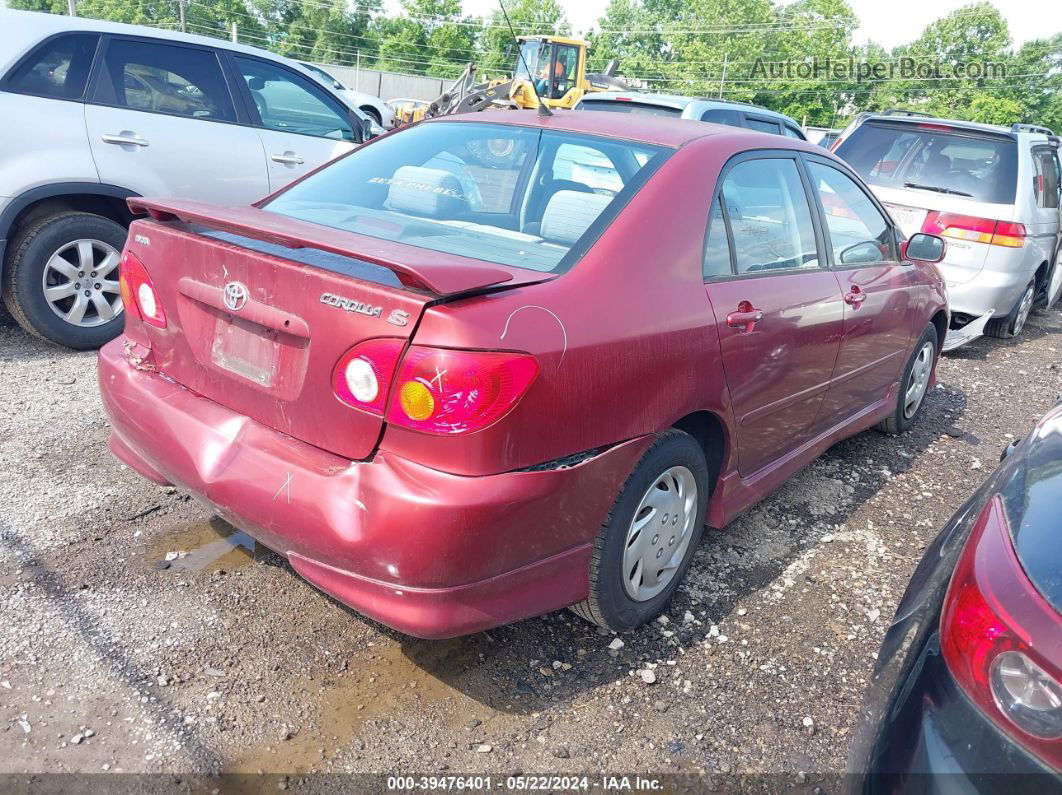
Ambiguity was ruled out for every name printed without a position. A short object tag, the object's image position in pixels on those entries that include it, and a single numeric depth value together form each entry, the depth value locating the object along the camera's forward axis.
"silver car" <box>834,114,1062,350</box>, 6.80
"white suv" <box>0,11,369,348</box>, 4.68
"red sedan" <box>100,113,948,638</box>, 2.10
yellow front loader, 16.92
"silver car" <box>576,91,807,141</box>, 8.56
